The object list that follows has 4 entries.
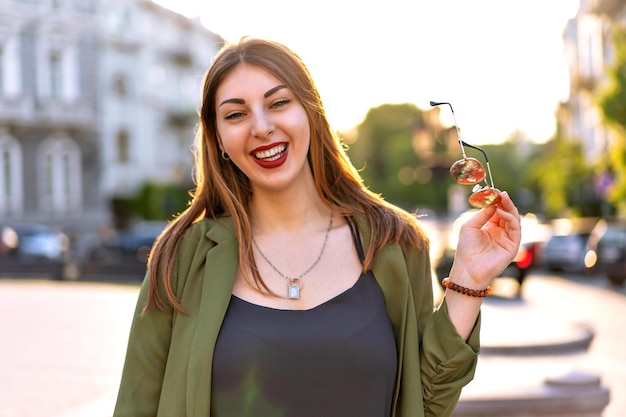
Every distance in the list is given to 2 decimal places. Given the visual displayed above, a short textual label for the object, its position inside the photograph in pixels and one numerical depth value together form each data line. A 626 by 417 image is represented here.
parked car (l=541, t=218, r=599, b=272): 27.48
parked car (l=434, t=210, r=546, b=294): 20.66
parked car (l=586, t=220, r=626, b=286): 23.36
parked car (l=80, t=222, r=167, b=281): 25.16
